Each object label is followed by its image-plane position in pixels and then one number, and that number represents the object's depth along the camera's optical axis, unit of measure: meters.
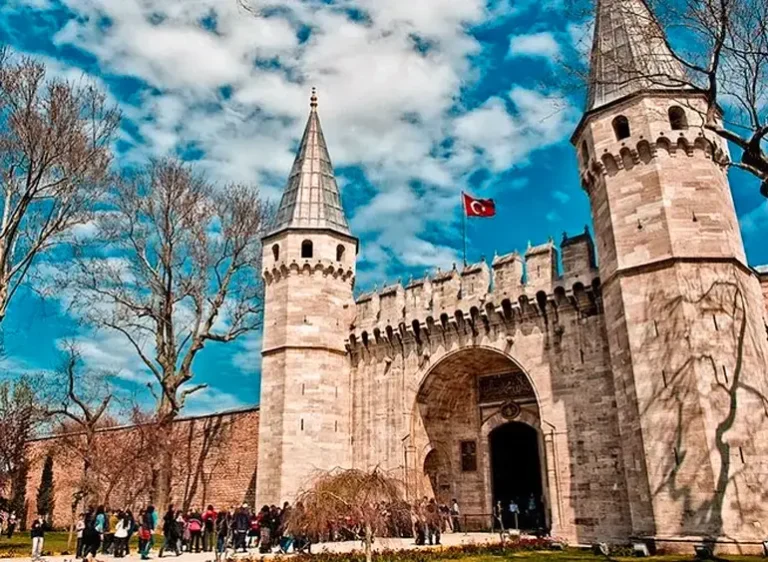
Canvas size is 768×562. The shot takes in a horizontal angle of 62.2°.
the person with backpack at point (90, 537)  13.90
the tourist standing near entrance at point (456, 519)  19.66
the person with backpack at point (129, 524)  15.48
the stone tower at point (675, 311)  13.12
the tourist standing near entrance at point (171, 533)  15.71
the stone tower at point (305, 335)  19.98
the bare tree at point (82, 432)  23.84
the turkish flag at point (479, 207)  21.25
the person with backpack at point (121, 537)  14.77
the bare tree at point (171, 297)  23.06
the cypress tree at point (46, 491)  30.58
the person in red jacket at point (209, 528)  16.53
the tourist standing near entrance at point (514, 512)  18.69
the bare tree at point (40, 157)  15.16
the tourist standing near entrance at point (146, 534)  14.09
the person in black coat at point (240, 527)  15.91
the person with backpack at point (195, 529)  16.03
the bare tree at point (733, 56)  10.02
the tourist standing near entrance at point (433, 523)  15.12
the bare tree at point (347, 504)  11.35
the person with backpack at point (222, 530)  14.55
